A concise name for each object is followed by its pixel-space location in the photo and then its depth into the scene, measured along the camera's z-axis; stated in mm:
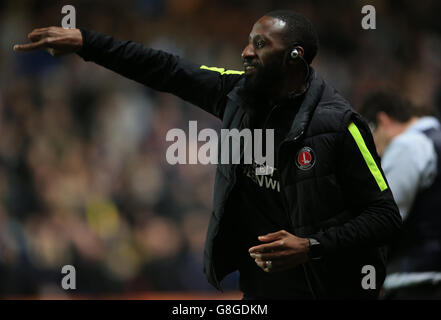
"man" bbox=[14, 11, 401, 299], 4906
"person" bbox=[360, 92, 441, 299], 7207
